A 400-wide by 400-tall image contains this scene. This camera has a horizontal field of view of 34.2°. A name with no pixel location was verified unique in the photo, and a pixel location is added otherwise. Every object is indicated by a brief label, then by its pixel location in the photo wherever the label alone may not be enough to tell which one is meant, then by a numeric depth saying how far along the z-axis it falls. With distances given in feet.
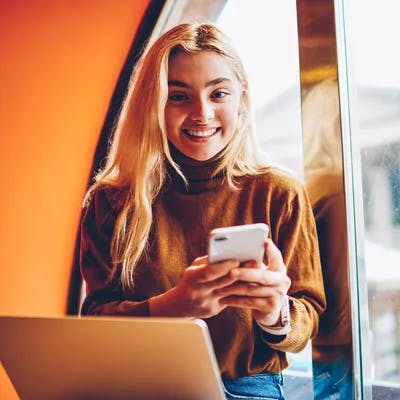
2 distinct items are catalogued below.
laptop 4.23
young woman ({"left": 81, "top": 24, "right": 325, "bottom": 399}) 5.92
